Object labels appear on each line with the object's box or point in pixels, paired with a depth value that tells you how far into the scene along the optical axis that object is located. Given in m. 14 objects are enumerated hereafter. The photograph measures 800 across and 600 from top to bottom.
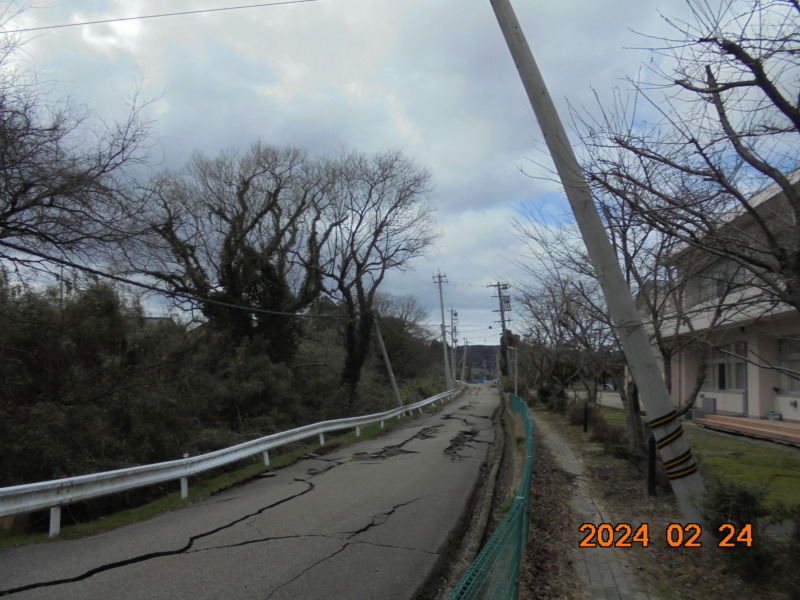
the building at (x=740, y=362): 8.05
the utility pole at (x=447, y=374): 56.94
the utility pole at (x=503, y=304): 58.29
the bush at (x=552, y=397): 31.80
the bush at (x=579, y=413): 20.92
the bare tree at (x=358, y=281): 30.83
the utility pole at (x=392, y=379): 34.19
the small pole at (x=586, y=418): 20.50
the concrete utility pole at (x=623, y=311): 5.84
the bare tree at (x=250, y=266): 25.80
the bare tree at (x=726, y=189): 4.46
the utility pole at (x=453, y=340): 83.79
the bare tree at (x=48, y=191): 7.76
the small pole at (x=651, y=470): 9.32
